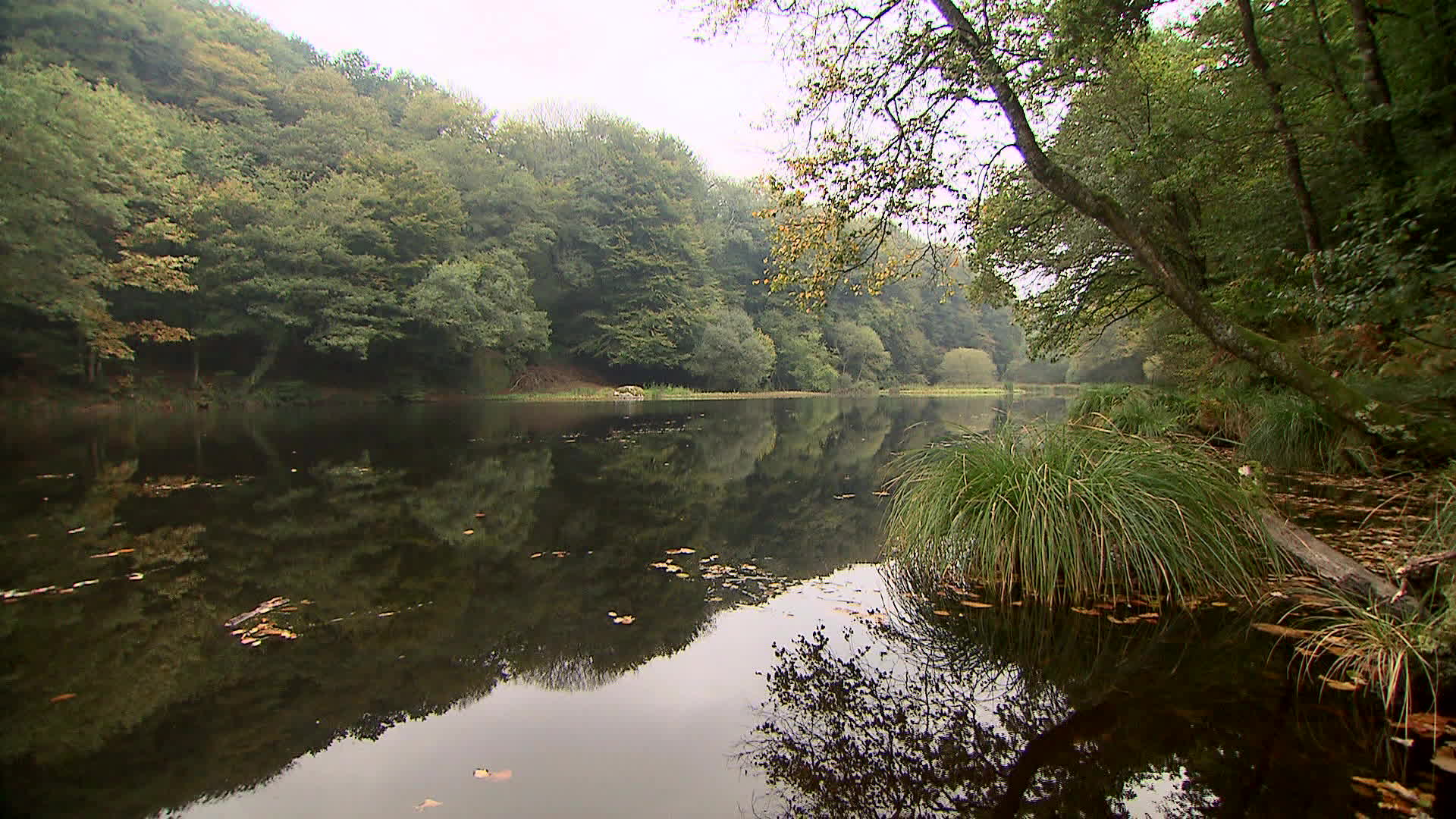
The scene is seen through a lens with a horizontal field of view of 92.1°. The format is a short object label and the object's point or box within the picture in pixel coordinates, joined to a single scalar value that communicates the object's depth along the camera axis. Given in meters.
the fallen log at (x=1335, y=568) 3.42
